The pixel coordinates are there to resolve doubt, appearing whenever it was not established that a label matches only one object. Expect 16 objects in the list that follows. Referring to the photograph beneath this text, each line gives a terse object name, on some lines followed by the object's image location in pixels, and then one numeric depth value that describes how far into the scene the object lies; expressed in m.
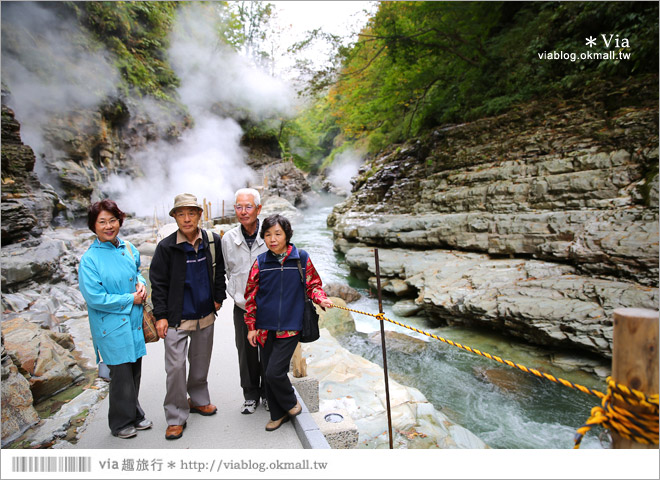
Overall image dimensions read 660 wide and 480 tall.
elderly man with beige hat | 2.36
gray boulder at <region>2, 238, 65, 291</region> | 6.19
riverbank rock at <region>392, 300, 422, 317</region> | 8.11
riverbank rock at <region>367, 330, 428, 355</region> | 6.50
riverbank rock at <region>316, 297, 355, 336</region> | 7.06
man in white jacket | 2.64
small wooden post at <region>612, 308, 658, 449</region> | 1.22
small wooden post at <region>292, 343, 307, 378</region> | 3.05
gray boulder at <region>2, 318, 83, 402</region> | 3.54
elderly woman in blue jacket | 2.20
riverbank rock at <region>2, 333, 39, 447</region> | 2.82
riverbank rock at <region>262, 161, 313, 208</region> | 31.47
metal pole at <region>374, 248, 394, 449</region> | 2.67
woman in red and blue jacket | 2.35
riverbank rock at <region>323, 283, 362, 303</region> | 9.32
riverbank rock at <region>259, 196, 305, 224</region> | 24.75
